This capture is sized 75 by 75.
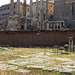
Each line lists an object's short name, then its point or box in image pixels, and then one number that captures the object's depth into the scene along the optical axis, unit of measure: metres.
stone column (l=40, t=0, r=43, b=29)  52.74
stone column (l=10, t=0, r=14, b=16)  49.50
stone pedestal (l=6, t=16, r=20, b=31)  40.15
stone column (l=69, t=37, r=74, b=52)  19.02
